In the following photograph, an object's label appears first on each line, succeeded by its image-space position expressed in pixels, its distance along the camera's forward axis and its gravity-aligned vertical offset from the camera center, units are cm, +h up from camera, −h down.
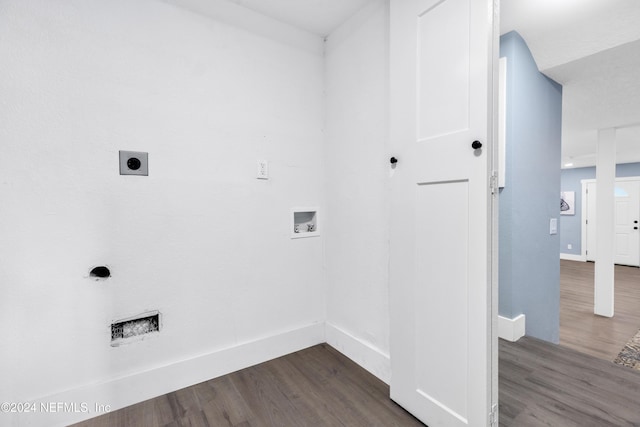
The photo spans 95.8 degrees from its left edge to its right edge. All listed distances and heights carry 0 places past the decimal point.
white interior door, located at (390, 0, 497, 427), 118 -2
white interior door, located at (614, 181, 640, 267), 682 -40
